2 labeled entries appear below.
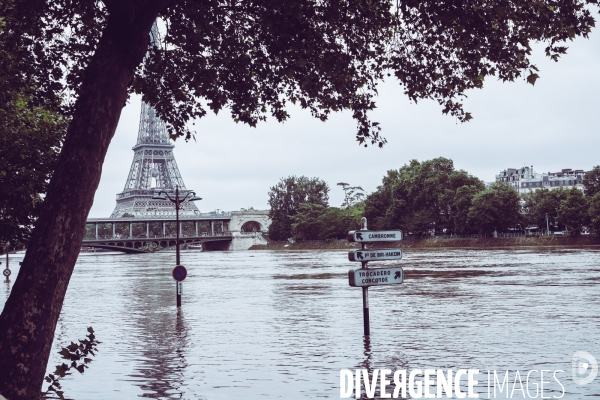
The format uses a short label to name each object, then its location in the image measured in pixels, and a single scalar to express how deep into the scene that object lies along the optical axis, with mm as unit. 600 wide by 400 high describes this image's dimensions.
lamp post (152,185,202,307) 26803
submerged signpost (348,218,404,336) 14508
